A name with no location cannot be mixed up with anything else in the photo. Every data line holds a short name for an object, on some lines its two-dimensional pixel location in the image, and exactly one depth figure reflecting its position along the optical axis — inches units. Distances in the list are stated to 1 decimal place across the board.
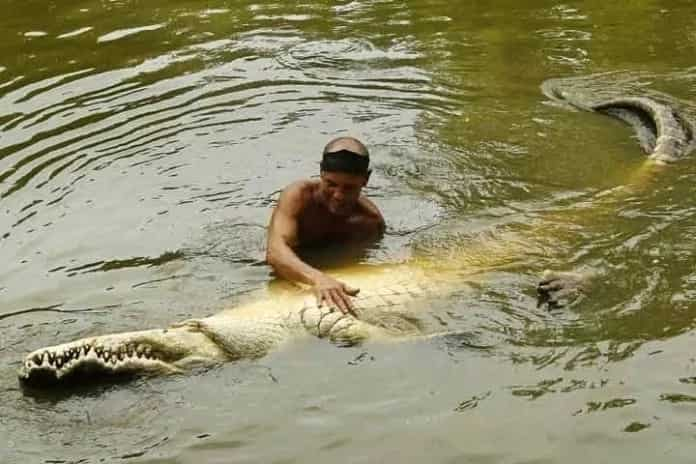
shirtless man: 433.7
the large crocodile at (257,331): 367.2
